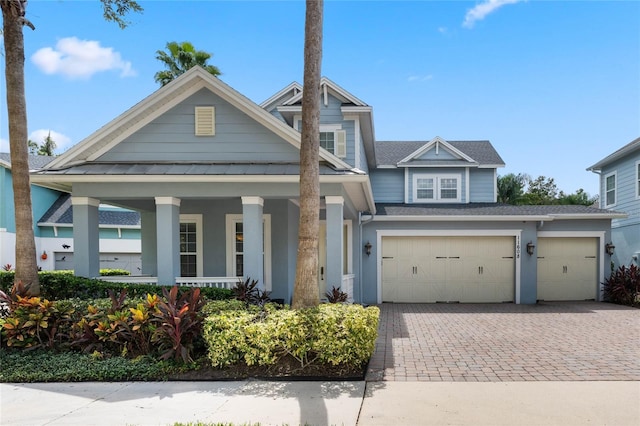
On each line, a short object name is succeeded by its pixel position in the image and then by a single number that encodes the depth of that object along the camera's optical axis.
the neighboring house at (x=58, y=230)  19.52
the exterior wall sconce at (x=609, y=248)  14.31
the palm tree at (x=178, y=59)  21.83
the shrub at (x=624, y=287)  13.47
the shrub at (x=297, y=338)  5.86
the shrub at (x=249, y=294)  8.67
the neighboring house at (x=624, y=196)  16.08
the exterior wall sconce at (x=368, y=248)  14.04
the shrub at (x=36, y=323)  6.93
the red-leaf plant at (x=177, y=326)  6.17
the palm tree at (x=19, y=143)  7.80
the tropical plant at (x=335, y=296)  8.93
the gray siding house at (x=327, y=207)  9.19
